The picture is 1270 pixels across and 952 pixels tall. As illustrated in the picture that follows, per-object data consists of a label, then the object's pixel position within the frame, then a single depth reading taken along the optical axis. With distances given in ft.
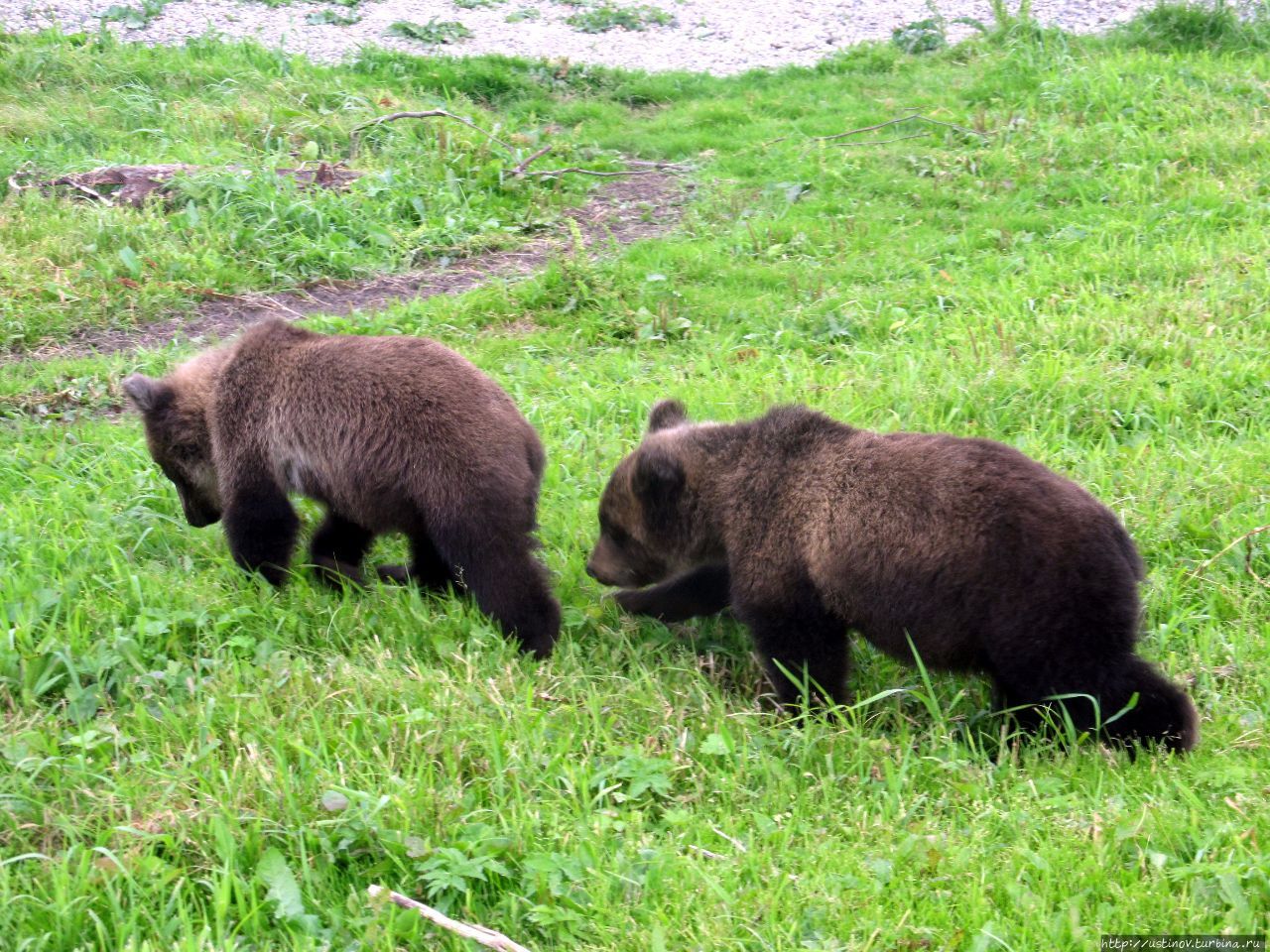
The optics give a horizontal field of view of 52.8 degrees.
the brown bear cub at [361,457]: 17.97
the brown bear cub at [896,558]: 14.76
